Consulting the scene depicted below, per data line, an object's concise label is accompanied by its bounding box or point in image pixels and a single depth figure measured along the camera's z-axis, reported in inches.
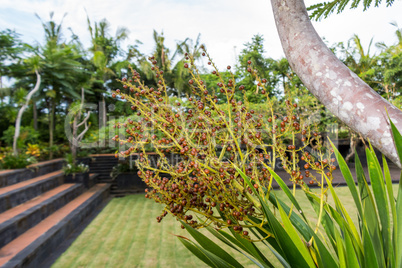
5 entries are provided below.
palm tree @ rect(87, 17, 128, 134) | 523.6
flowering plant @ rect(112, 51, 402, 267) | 31.5
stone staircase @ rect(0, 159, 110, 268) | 125.4
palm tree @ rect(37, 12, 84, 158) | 307.7
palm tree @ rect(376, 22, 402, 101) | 398.9
